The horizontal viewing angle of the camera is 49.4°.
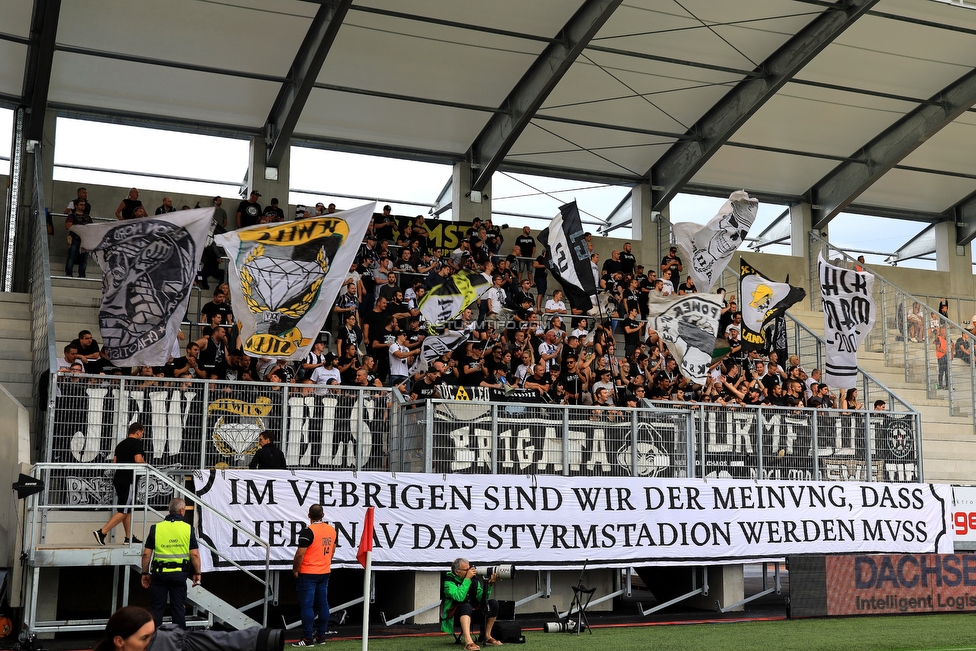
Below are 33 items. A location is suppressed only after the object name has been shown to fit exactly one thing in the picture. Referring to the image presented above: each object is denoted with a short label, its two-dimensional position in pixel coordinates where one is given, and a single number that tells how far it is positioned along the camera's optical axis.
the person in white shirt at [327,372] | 18.45
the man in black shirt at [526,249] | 27.47
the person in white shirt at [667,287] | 25.44
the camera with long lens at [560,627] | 15.18
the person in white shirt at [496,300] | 24.02
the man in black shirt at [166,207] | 23.22
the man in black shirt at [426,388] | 18.16
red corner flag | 11.01
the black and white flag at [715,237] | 23.91
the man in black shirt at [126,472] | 14.33
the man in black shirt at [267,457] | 15.28
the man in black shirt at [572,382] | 20.84
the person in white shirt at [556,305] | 25.13
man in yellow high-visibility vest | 12.84
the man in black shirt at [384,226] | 26.28
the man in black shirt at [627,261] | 27.33
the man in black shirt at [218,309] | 20.14
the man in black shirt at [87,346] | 17.64
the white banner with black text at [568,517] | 15.09
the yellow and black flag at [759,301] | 24.06
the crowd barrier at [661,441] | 16.55
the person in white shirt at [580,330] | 23.25
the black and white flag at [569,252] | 21.72
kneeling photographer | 13.76
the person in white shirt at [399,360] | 20.38
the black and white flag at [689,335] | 20.95
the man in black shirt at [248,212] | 25.11
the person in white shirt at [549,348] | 22.59
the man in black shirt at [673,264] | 27.51
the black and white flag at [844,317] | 21.56
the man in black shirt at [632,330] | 24.50
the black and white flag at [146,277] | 16.45
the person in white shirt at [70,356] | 17.06
